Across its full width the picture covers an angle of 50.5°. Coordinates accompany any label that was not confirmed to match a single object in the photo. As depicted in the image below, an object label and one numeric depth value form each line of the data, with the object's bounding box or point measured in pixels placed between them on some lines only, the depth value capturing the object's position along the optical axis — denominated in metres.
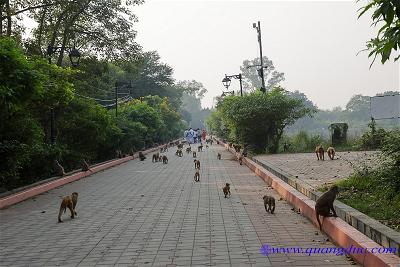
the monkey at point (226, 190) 10.70
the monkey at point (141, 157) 26.84
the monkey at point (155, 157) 25.10
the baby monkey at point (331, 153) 17.71
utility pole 26.82
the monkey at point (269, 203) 8.48
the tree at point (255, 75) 142.50
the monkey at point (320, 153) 17.45
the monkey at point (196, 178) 14.57
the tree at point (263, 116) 23.94
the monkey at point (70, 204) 8.41
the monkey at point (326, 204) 6.56
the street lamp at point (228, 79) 31.55
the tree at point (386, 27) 3.05
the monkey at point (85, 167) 17.81
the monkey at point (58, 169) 15.60
